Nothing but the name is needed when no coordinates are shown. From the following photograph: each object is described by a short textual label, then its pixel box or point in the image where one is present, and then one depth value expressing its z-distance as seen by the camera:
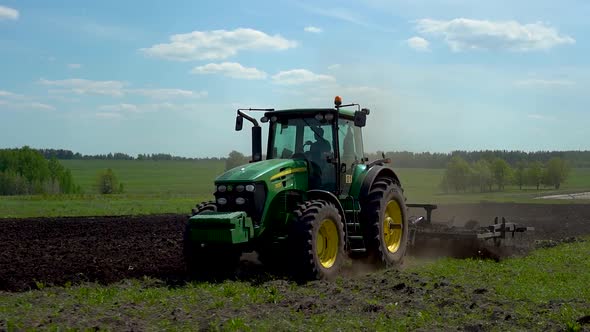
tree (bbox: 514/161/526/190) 80.50
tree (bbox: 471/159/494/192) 73.69
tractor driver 12.88
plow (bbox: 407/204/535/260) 15.00
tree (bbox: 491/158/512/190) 77.56
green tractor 11.22
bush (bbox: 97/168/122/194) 93.38
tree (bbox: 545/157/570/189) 78.81
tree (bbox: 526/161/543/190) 80.00
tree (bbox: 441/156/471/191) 70.25
